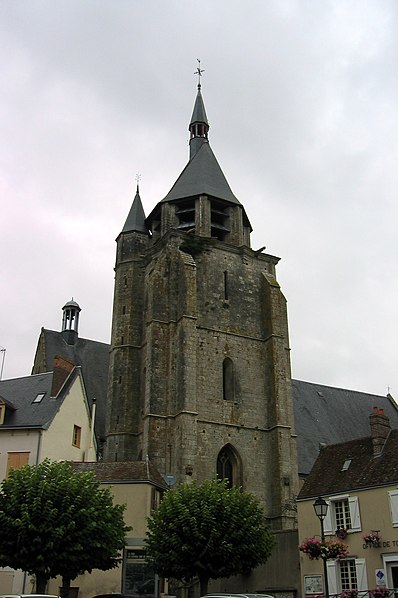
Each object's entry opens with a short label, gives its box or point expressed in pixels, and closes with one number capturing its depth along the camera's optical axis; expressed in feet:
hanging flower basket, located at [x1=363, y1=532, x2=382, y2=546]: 62.03
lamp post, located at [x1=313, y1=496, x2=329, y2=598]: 51.96
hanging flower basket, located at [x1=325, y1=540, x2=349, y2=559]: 56.49
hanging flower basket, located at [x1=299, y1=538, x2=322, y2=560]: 56.44
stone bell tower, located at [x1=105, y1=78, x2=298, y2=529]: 92.89
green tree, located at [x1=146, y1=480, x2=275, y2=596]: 62.28
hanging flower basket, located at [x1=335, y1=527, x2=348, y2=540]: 65.26
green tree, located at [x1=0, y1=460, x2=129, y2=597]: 56.49
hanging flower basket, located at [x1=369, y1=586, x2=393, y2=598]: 54.13
